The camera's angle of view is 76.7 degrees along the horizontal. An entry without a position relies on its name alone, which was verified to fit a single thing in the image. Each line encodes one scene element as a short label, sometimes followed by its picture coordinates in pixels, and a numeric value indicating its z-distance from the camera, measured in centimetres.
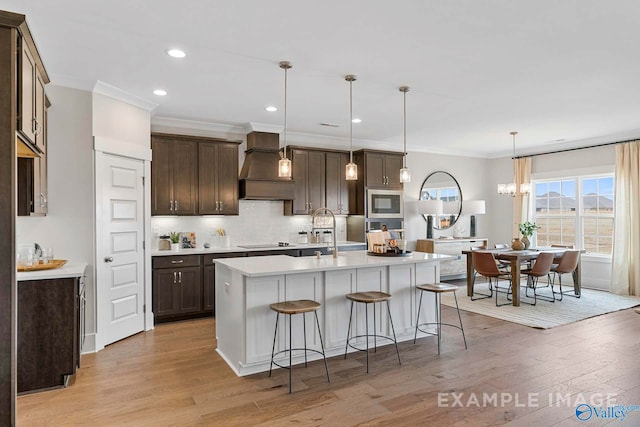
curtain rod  679
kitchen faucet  658
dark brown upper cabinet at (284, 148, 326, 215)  647
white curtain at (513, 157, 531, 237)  825
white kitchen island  344
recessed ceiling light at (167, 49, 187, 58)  337
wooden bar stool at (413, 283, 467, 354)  393
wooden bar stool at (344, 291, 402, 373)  360
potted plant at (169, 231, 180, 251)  540
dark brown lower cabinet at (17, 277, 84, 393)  311
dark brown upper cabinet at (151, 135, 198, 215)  532
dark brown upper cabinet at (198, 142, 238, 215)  568
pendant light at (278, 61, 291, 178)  370
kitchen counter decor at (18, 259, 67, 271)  330
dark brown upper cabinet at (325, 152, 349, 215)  679
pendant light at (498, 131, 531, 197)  677
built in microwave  702
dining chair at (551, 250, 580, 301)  627
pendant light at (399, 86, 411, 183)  429
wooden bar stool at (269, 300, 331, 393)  319
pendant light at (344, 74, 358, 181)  400
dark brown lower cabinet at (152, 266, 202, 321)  501
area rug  514
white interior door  416
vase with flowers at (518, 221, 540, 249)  688
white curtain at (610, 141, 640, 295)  660
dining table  591
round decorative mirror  824
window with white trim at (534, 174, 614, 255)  723
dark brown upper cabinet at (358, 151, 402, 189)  701
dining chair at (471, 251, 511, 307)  602
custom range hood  594
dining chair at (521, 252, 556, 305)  600
